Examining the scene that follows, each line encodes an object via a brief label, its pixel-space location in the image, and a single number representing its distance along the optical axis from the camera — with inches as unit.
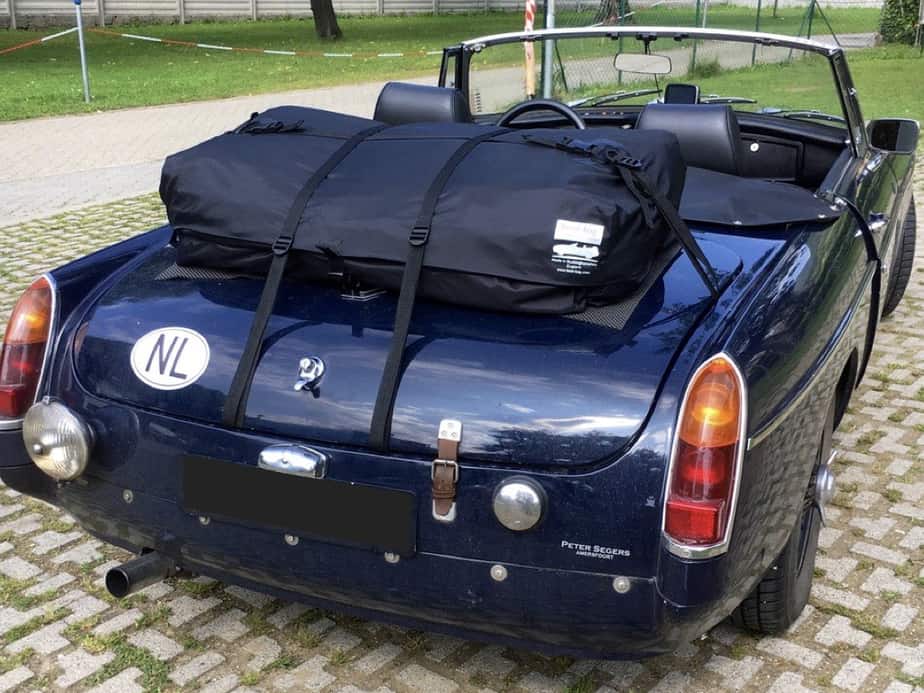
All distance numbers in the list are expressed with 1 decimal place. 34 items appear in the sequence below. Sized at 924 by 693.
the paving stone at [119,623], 120.7
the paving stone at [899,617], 121.0
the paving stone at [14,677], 110.7
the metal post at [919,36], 947.3
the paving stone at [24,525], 144.9
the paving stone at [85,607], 123.7
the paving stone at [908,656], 112.7
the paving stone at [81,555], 137.2
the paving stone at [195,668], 111.7
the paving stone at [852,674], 110.4
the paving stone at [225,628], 119.0
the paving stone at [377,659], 113.3
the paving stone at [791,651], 113.9
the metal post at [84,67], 542.7
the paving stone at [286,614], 121.6
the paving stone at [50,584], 129.3
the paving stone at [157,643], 116.0
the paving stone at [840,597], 125.2
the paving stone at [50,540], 139.9
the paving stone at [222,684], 109.9
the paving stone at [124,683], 110.1
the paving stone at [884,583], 128.7
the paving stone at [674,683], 109.3
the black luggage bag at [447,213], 96.0
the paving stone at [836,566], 131.7
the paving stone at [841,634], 117.8
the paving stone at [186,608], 122.1
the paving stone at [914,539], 139.1
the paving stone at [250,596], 125.1
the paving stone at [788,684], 109.2
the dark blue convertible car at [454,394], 90.3
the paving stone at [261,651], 114.2
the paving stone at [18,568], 133.6
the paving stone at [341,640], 117.3
